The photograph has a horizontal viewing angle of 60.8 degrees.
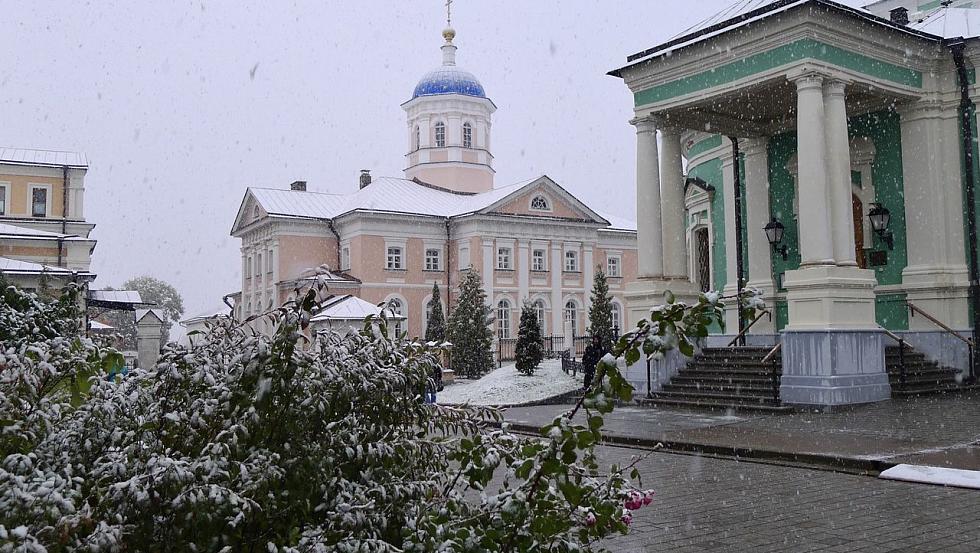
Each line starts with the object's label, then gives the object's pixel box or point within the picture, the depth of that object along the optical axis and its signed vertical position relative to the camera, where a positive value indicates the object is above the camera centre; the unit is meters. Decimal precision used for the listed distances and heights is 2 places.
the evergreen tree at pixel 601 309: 33.88 +0.96
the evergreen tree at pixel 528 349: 23.06 -0.43
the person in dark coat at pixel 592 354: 20.09 -0.52
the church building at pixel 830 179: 14.44 +3.05
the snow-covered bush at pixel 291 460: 2.71 -0.43
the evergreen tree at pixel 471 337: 31.34 -0.11
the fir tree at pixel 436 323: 38.78 +0.54
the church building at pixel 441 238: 44.28 +5.36
